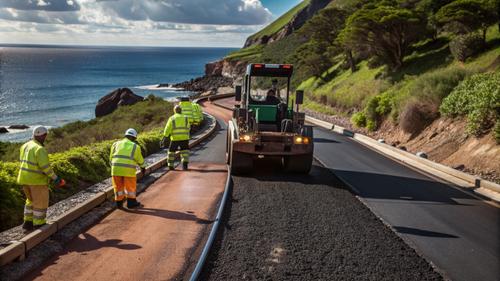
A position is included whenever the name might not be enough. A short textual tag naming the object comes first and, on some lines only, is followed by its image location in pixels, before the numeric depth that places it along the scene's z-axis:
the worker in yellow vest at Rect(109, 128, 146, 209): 9.02
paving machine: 12.15
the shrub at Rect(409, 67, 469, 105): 19.64
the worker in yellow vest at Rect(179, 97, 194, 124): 21.56
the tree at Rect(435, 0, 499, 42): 27.34
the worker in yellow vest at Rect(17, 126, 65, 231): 7.33
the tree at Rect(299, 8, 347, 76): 53.34
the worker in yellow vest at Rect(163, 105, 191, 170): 12.84
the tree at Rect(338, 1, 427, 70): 33.22
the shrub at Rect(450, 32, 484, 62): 26.88
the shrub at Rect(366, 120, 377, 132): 24.89
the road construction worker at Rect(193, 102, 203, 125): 24.62
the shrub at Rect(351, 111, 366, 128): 26.88
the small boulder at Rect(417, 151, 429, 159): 15.76
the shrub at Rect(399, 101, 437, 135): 19.72
